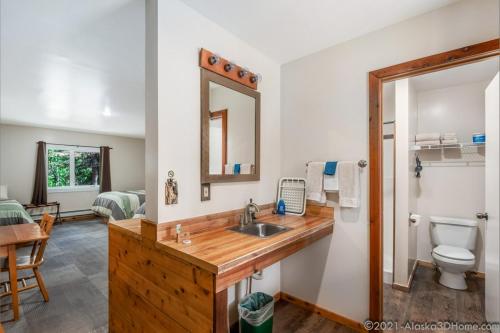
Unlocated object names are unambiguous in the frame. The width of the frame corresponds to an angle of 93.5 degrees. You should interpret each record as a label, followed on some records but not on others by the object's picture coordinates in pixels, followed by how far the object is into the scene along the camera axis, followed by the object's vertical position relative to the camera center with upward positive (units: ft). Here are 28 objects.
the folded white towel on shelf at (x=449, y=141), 8.82 +0.91
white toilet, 7.86 -3.02
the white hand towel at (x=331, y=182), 6.63 -0.46
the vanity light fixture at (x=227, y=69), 5.54 +2.55
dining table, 6.86 -2.36
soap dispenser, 7.47 -1.32
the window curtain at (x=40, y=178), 18.51 -0.75
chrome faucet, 6.35 -1.20
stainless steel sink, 6.10 -1.64
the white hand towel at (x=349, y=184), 6.36 -0.50
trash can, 5.45 -3.59
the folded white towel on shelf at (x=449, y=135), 8.93 +1.15
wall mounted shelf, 8.56 +0.74
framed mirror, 5.60 +1.00
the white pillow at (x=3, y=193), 16.28 -1.67
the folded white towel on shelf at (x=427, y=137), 9.13 +1.14
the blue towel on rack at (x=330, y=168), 6.61 -0.05
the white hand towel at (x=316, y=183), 6.89 -0.49
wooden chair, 7.62 -3.18
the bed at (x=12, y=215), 12.03 -2.44
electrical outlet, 5.58 -0.59
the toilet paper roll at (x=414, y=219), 8.91 -2.04
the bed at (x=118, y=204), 16.67 -2.69
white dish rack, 7.34 -0.89
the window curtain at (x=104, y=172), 21.62 -0.36
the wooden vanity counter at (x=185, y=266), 3.77 -1.85
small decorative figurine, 4.80 -0.47
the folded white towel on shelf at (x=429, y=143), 9.07 +0.90
